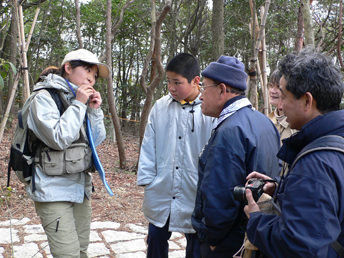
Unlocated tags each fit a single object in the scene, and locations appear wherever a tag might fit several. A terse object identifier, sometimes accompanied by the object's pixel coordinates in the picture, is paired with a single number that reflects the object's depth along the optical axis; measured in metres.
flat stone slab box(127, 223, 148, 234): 4.65
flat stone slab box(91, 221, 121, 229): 4.70
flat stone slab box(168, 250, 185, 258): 3.94
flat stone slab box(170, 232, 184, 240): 4.58
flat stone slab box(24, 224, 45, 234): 4.31
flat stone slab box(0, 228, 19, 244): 3.93
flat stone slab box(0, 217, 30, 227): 4.46
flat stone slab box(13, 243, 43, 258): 3.63
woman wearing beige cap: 2.46
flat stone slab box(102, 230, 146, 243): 4.29
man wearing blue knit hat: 1.95
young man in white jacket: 2.90
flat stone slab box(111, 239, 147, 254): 3.97
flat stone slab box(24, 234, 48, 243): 4.04
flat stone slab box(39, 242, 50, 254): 3.79
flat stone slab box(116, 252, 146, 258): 3.80
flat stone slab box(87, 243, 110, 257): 3.79
